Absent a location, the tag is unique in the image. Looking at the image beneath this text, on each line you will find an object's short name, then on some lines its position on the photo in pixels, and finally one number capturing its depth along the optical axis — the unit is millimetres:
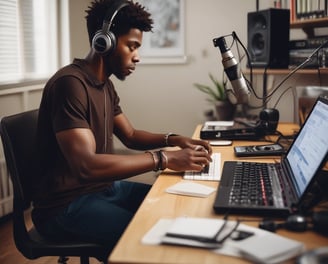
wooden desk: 828
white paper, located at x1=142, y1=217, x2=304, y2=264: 817
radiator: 2680
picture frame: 3463
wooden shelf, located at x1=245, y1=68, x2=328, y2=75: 2438
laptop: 1053
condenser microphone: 1716
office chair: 1323
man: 1315
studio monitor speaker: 2623
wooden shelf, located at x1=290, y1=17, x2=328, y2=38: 2505
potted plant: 3244
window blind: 2807
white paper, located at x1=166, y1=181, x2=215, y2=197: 1233
